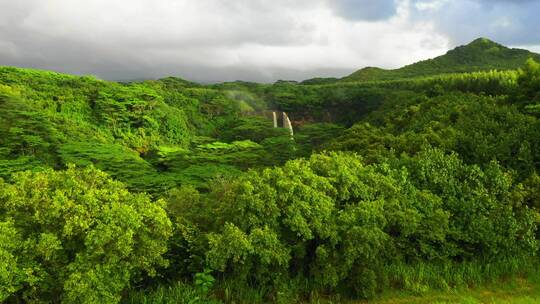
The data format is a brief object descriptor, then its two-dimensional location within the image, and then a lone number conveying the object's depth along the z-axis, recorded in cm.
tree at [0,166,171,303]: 894
